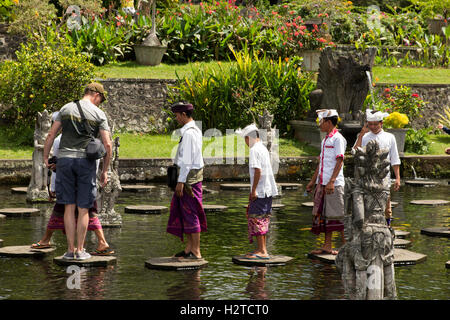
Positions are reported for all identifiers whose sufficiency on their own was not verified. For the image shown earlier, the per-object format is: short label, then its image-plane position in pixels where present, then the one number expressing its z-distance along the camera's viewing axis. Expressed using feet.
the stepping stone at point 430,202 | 52.95
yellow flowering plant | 74.84
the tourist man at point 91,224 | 34.04
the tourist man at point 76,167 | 32.37
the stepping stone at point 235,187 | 60.85
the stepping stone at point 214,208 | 49.08
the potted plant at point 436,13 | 117.19
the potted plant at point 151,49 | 90.74
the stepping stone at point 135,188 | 58.80
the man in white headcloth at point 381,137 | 35.73
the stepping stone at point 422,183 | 64.49
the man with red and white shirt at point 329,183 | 34.73
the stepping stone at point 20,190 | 56.18
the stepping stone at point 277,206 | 50.43
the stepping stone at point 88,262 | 32.37
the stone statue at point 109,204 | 42.19
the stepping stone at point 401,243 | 37.60
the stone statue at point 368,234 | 25.66
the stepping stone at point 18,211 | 45.75
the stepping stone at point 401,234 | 40.37
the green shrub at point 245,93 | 79.61
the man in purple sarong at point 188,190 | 32.68
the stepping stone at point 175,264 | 32.12
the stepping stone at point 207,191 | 58.65
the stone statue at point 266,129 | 53.36
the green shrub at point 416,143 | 76.38
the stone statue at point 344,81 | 74.38
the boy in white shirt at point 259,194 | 33.45
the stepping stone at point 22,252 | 34.12
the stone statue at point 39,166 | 51.65
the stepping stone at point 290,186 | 61.67
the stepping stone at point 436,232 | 40.88
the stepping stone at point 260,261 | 33.24
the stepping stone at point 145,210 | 48.01
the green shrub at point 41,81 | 72.95
